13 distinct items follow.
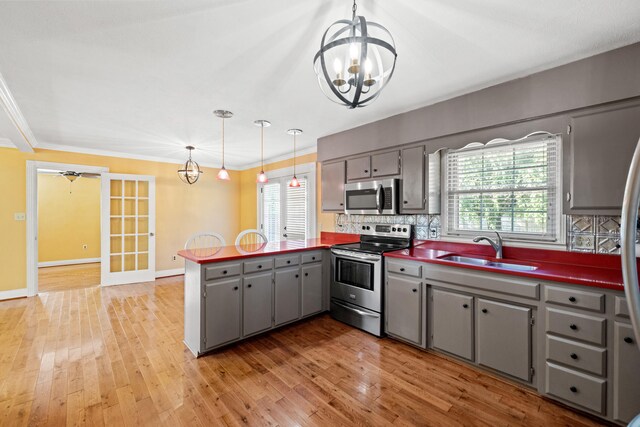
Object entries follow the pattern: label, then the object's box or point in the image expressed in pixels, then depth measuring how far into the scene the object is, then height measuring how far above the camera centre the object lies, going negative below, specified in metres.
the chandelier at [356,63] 1.31 +0.73
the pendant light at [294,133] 4.01 +1.15
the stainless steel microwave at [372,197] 3.45 +0.20
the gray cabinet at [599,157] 2.04 +0.42
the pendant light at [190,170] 5.10 +0.78
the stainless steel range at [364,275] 3.15 -0.72
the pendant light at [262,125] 3.66 +1.15
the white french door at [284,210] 5.14 +0.07
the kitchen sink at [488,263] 2.60 -0.47
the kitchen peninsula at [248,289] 2.72 -0.81
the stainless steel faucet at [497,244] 2.75 -0.29
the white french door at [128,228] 5.19 -0.30
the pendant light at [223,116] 3.31 +1.15
